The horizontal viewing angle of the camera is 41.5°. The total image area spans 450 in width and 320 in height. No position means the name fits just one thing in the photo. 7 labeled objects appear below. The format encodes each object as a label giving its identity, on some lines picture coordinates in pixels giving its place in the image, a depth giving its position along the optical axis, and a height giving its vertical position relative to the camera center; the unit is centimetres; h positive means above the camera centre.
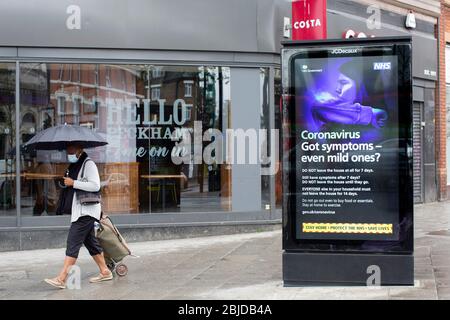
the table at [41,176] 1048 -20
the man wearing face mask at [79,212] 748 -60
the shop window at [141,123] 1081 +77
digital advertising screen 661 +24
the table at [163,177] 1117 -25
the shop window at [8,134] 1048 +56
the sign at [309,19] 1100 +268
